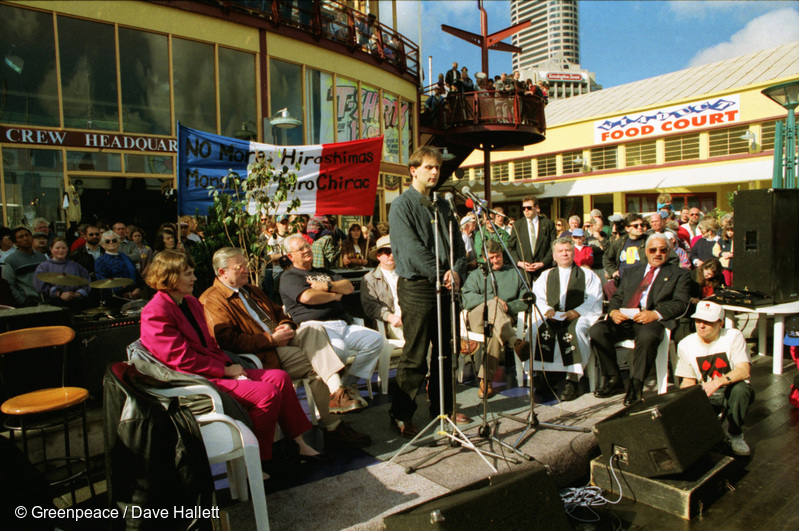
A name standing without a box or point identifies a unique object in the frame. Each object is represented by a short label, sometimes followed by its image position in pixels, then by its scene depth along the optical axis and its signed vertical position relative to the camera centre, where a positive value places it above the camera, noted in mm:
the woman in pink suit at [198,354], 3152 -699
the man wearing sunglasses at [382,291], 5492 -562
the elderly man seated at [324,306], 4711 -613
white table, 5777 -929
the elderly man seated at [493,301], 5191 -717
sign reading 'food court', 23547 +5586
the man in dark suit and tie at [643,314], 4926 -791
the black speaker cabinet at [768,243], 6145 -151
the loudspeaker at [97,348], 4258 -857
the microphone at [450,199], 3547 +265
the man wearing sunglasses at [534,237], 7352 -22
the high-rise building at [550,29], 186375 +75783
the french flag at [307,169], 5617 +874
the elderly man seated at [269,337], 3852 -739
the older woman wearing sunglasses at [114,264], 6016 -227
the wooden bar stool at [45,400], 3164 -965
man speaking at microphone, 3738 -219
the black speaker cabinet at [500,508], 2100 -1165
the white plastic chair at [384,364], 5152 -1253
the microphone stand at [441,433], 3430 -1365
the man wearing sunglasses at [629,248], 7204 -204
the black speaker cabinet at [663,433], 3168 -1290
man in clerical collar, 5133 -760
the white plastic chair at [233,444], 2707 -1099
